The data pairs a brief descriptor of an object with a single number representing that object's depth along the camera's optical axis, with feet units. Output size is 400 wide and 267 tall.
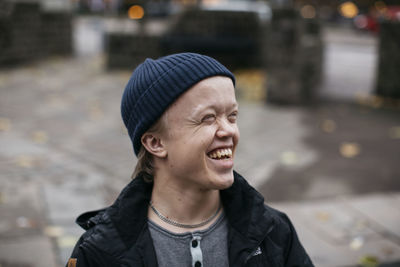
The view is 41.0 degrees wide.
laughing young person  6.24
